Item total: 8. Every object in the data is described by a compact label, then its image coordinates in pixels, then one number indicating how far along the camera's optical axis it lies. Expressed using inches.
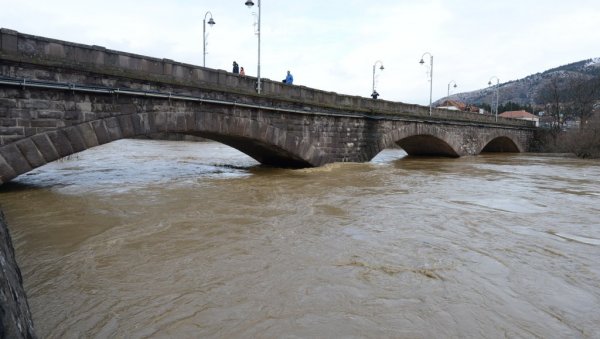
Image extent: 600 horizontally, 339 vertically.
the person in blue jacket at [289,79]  737.0
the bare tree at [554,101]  1810.5
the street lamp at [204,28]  726.3
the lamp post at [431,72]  1111.0
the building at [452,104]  3022.6
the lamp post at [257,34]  526.3
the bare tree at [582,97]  1822.7
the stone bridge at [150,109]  319.6
